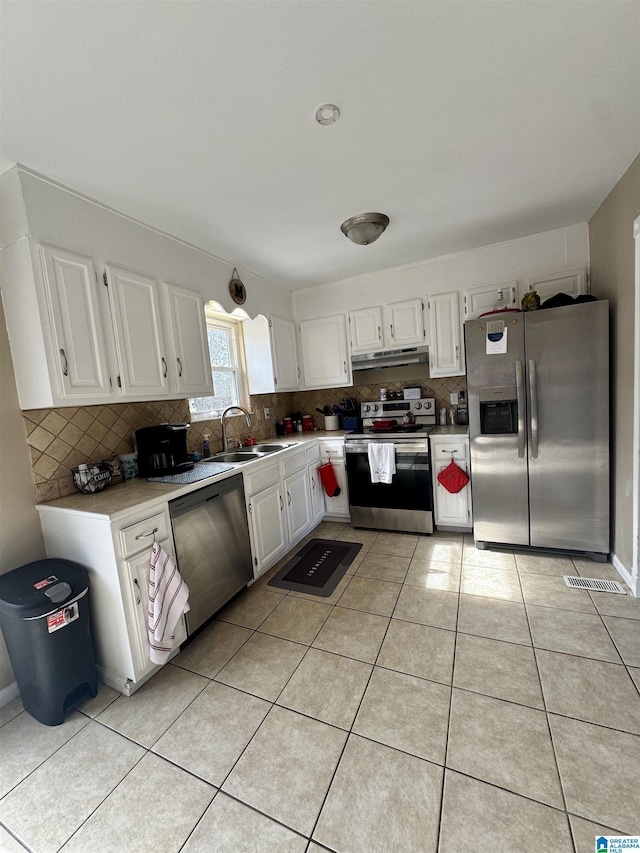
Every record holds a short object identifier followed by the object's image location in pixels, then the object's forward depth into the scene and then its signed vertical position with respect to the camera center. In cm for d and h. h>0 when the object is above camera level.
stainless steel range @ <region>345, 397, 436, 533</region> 308 -82
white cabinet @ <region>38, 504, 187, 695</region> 162 -79
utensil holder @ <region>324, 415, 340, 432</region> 379 -32
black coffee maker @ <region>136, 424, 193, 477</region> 221 -29
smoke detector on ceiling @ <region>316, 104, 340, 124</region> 142 +113
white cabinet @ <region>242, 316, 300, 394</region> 345 +42
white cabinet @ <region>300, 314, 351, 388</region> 369 +42
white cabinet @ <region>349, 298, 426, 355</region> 335 +59
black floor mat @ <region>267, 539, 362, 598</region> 251 -134
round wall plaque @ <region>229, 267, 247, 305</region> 298 +93
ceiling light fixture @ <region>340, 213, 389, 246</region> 230 +106
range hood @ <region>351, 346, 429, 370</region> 335 +28
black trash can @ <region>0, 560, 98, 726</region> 147 -95
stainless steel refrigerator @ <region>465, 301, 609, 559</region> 237 -36
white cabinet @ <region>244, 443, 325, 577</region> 256 -88
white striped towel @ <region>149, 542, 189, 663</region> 171 -97
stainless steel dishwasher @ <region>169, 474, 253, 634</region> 196 -86
